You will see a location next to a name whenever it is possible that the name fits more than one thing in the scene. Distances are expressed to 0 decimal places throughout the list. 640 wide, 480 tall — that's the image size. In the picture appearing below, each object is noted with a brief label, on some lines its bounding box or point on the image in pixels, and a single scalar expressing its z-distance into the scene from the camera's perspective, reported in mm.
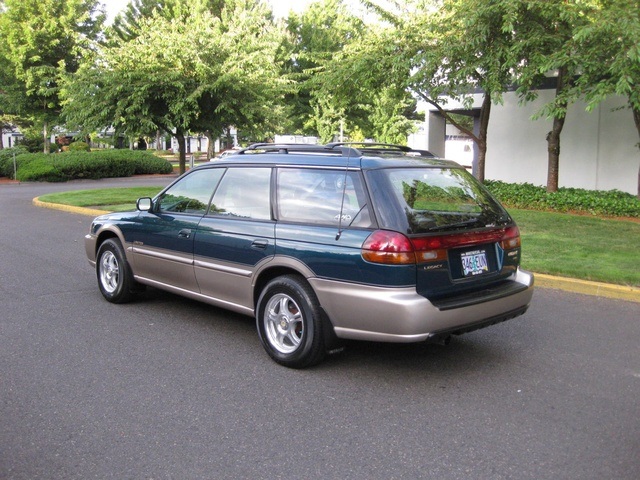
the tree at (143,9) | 38719
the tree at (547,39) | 12055
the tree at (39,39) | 32375
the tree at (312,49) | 37712
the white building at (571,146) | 16750
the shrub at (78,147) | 40762
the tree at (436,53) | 13143
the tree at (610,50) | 10555
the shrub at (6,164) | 30531
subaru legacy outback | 4477
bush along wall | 13688
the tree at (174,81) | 18125
